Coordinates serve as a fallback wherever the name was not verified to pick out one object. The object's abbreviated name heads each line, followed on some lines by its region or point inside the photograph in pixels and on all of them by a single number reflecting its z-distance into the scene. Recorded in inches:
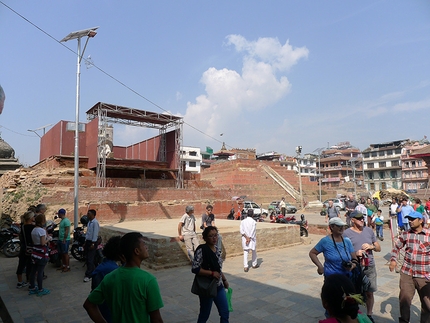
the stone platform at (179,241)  279.7
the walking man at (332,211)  381.3
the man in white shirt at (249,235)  268.2
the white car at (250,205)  893.0
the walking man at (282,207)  851.4
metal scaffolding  677.9
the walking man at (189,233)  262.2
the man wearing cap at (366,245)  147.3
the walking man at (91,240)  242.5
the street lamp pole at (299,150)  1159.4
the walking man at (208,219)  299.1
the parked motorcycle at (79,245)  309.9
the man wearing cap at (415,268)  129.6
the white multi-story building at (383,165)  2304.4
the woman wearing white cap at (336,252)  127.1
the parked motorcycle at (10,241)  347.6
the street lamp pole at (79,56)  428.3
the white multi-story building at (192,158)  2160.9
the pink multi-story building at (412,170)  2084.6
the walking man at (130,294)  77.0
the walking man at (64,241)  270.4
